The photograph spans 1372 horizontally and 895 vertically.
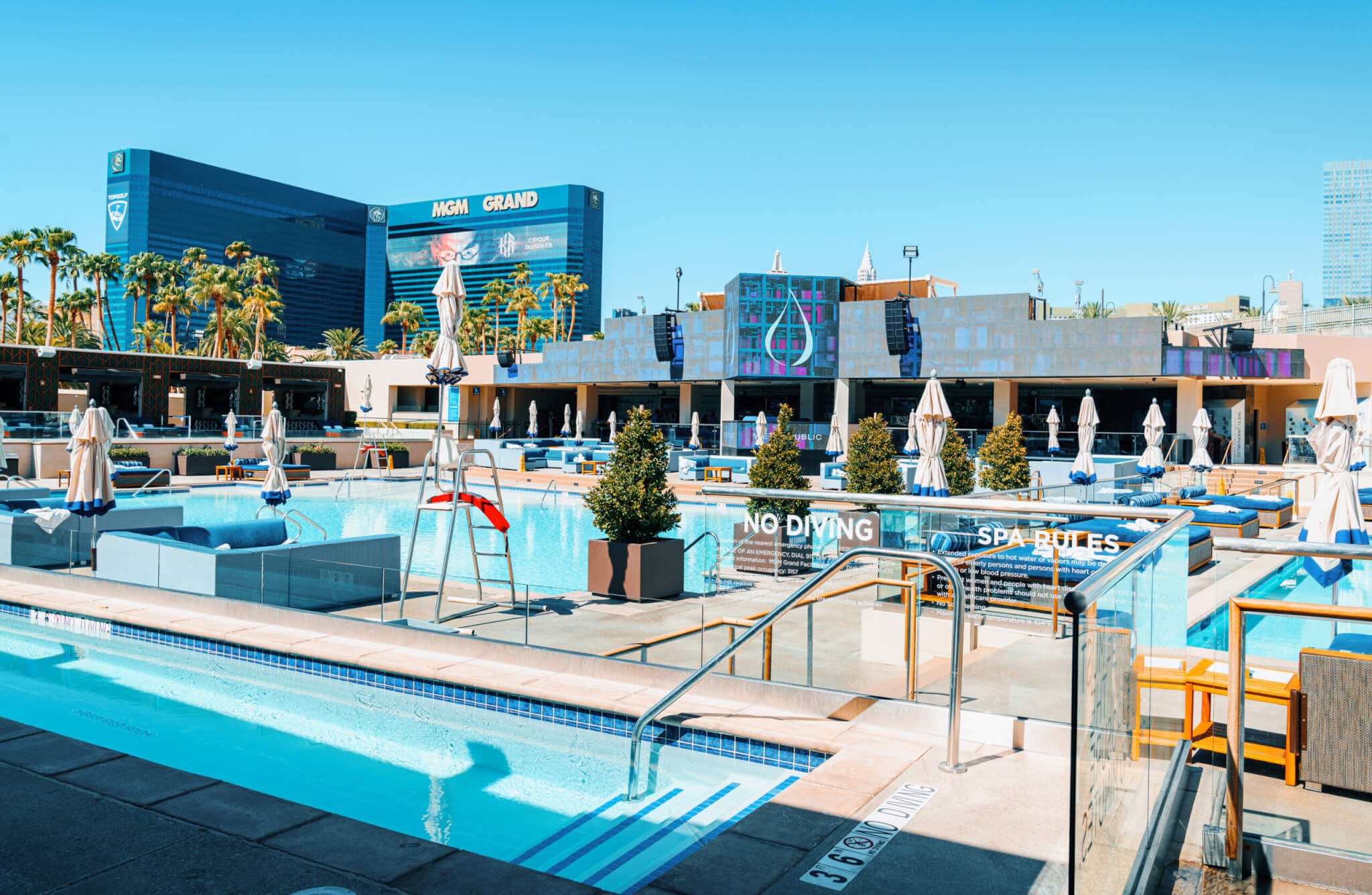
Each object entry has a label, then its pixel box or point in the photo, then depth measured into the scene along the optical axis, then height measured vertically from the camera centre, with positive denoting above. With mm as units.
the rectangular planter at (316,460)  36094 -1705
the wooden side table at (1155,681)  3441 -1000
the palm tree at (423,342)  80731 +6854
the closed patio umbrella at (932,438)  16172 -177
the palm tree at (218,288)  60188 +8206
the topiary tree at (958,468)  20875 -886
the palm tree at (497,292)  76938 +10785
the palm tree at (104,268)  63594 +10110
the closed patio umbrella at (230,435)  33853 -714
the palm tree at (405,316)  84312 +9320
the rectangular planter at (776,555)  8625 -1224
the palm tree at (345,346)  83688 +6589
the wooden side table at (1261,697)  4453 -1286
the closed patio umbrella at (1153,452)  23578 -511
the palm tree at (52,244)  52125 +9489
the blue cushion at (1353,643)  4297 -958
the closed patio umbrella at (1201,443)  25672 -280
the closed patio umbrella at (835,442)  31297 -550
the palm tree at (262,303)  66000 +8059
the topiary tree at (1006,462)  22375 -774
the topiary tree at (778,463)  15688 -638
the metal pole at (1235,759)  4016 -1416
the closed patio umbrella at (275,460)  18328 -876
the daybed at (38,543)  12906 -1804
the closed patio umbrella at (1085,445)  22062 -330
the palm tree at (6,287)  57406 +7800
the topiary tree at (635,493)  12133 -928
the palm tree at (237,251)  71000 +12649
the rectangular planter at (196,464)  33031 -1756
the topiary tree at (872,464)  18062 -712
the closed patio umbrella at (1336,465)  9102 -312
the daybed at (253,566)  10234 -1760
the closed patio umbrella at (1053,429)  30422 +23
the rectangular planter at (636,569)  11656 -1852
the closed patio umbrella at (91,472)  13250 -835
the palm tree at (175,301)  65500 +8006
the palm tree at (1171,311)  77188 +10414
